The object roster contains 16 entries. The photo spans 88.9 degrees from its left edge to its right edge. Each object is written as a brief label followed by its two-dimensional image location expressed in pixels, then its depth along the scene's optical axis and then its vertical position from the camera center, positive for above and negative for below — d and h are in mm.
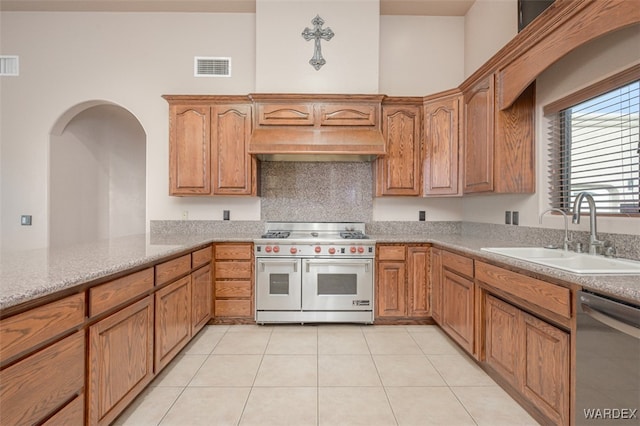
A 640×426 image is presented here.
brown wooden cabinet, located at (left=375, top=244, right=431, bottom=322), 3275 -708
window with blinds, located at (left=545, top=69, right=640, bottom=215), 1886 +425
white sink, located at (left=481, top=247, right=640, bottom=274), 1534 -269
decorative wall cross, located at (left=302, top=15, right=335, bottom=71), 3590 +1949
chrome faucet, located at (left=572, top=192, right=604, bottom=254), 1927 -28
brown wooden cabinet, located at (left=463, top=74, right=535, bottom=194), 2643 +571
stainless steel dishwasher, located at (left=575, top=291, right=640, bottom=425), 1215 -594
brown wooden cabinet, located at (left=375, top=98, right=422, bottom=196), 3488 +704
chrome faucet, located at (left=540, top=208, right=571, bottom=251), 2131 -157
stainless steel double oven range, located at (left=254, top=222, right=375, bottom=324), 3229 -675
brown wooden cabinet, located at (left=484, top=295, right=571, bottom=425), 1553 -788
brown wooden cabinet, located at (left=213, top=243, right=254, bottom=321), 3254 -692
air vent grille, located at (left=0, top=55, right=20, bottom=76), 3734 +1657
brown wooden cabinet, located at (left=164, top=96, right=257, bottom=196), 3445 +727
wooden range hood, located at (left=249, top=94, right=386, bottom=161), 3382 +1014
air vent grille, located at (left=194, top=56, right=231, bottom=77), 3805 +1687
